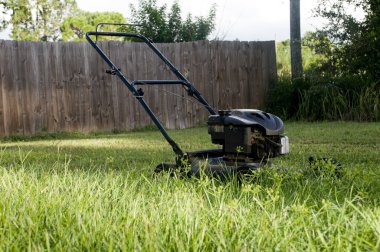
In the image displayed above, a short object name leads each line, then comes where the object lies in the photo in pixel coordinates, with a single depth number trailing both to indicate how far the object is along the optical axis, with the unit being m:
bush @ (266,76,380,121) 11.33
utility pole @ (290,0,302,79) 13.62
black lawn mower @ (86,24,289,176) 4.27
